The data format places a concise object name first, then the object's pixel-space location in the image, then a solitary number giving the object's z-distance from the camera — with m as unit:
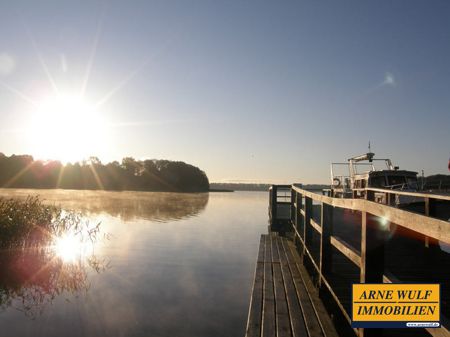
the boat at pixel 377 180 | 18.53
